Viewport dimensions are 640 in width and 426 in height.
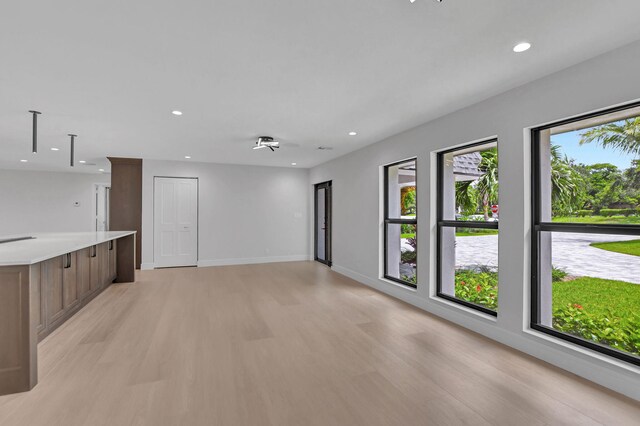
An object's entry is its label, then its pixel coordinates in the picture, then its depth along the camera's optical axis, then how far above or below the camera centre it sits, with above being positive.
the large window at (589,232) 2.26 -0.14
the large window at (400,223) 4.58 -0.14
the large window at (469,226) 3.29 -0.13
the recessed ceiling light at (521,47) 2.11 +1.23
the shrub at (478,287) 3.30 -0.87
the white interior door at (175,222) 6.72 -0.19
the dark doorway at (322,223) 7.21 -0.24
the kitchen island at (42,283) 2.08 -0.75
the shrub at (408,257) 4.59 -0.68
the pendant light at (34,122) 3.50 +1.10
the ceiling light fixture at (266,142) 4.65 +1.14
